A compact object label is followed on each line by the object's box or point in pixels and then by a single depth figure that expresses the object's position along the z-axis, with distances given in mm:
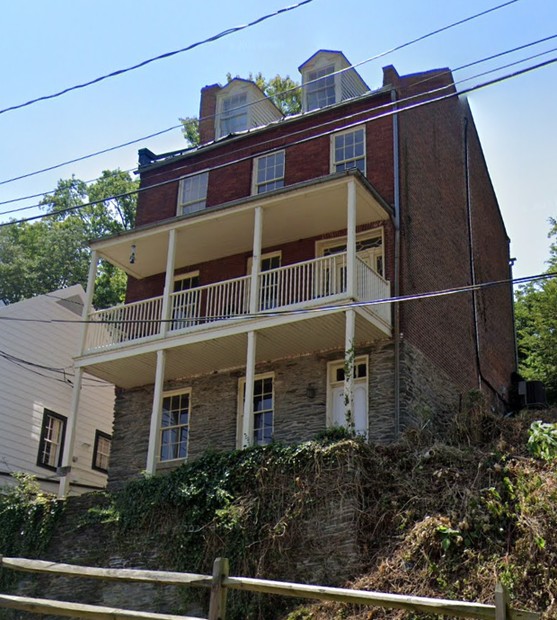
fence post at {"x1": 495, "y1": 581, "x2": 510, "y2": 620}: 6949
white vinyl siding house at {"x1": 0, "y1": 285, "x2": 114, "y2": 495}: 22766
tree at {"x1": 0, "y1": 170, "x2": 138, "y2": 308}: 38219
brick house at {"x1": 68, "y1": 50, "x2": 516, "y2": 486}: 18078
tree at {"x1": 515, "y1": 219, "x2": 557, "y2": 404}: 26094
